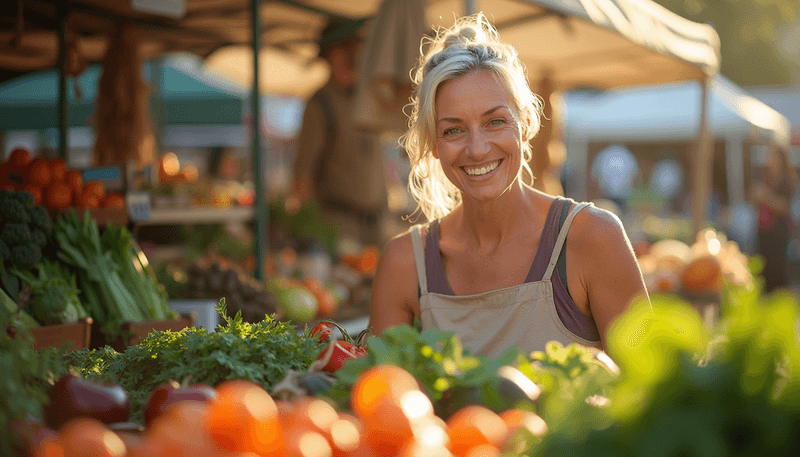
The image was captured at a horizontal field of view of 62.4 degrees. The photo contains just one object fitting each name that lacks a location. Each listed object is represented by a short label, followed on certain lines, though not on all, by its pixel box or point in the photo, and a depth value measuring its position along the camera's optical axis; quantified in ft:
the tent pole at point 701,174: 20.61
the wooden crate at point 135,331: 8.49
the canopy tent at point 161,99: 25.50
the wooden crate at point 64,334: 7.34
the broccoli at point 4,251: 7.58
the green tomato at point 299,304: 13.46
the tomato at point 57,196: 9.12
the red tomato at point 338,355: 4.03
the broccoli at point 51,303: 7.73
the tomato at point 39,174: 9.28
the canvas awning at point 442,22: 14.14
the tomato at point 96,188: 9.67
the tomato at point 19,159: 9.68
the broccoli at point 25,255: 7.70
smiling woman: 6.77
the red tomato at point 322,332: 4.64
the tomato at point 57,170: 9.48
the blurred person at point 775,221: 28.84
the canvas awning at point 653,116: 35.06
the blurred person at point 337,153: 18.20
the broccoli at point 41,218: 8.00
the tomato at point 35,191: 8.98
